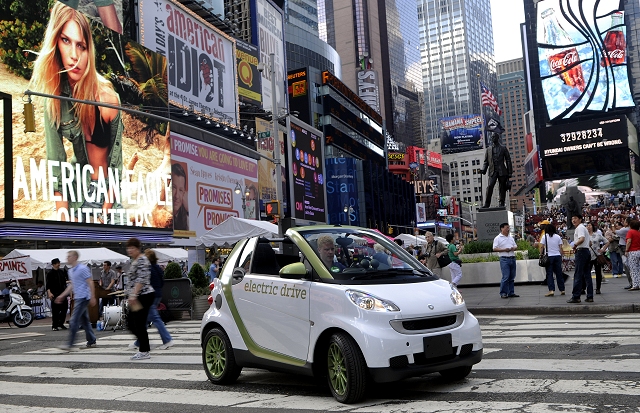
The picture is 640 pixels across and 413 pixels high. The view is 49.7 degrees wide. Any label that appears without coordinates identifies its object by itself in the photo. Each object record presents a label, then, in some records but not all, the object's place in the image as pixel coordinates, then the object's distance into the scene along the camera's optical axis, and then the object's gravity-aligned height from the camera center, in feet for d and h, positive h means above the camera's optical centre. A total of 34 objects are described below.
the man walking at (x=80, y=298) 41.01 -1.76
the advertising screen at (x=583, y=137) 328.70 +49.34
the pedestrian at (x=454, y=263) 56.70 -1.36
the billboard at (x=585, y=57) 340.39 +89.72
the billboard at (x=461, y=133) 623.36 +104.23
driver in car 21.70 +0.05
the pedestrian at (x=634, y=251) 50.93 -1.12
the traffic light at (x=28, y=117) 57.21 +12.82
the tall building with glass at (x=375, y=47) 582.76 +177.61
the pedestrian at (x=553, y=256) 50.70 -1.12
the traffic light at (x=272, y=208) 71.56 +5.14
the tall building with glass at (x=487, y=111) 464.24 +89.77
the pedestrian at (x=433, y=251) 55.72 -0.24
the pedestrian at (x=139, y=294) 33.50 -1.41
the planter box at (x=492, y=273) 68.28 -2.89
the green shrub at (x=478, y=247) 75.77 -0.20
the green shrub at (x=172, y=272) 63.98 -0.74
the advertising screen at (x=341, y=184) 315.99 +31.89
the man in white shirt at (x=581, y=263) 44.57 -1.53
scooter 72.95 -4.17
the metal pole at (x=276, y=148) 74.86 +13.24
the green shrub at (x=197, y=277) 64.54 -1.37
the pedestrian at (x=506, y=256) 52.80 -0.95
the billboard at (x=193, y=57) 168.04 +53.01
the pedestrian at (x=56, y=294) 62.44 -2.10
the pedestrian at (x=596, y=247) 50.67 -0.77
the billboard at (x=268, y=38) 249.34 +83.16
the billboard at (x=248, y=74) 222.69 +61.23
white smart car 19.39 -1.86
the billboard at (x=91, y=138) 107.34 +22.95
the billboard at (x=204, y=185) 151.02 +18.27
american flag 467.93 +99.06
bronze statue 78.12 +8.79
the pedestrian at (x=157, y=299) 36.68 -1.82
